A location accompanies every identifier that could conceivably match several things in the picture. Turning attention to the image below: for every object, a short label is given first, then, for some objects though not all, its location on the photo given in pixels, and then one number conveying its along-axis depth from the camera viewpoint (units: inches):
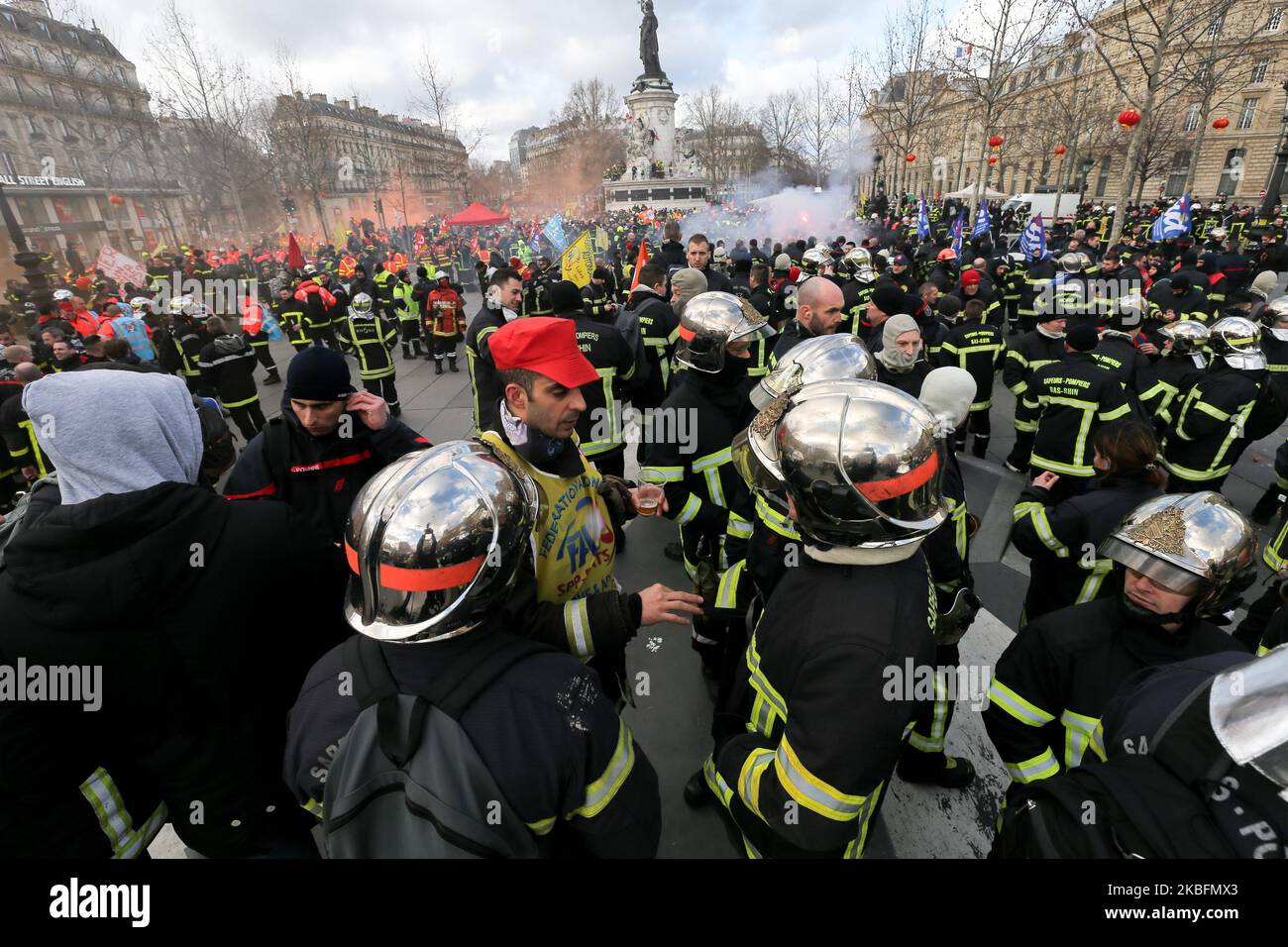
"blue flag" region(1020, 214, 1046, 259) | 466.0
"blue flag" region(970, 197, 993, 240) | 592.2
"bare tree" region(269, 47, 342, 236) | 1300.4
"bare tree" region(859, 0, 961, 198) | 1047.0
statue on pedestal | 1351.0
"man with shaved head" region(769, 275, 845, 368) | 177.0
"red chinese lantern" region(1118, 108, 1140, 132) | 495.4
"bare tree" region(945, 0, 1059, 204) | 772.0
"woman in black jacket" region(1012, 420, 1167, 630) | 100.7
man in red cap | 87.4
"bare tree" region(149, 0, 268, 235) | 1034.1
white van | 1151.6
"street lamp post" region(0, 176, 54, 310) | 464.9
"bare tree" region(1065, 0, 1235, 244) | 496.7
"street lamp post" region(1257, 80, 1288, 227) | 675.4
